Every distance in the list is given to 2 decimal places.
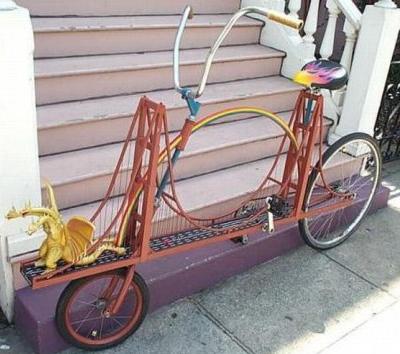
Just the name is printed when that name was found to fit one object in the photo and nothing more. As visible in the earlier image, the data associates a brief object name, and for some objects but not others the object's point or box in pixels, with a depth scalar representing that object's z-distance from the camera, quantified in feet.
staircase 10.20
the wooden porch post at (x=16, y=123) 7.25
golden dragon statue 7.29
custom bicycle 7.68
